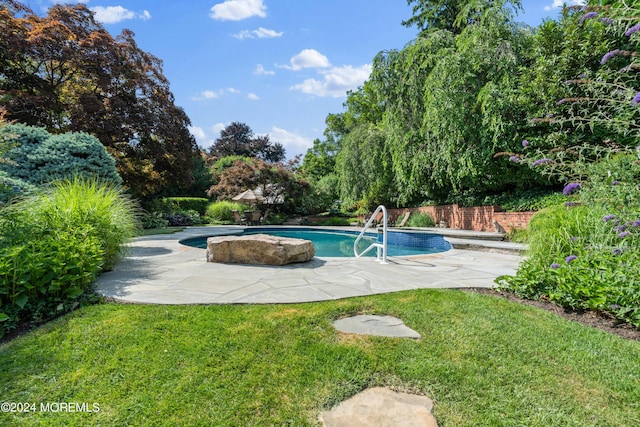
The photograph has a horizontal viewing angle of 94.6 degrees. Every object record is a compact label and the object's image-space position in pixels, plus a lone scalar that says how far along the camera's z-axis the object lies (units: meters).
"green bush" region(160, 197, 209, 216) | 15.11
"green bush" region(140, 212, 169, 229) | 11.85
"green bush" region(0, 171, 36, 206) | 3.97
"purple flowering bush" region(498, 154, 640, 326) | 2.39
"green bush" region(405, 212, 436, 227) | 12.80
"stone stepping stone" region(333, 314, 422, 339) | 2.29
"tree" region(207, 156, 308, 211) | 15.95
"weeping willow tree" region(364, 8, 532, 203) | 9.18
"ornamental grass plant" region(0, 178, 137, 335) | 2.54
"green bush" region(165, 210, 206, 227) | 13.91
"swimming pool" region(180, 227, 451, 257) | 8.52
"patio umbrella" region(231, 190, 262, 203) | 15.66
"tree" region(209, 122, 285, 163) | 31.92
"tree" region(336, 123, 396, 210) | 13.59
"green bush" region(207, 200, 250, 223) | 16.25
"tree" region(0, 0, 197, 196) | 9.14
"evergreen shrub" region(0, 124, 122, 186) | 6.00
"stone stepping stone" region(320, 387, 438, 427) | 1.44
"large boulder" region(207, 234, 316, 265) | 4.80
